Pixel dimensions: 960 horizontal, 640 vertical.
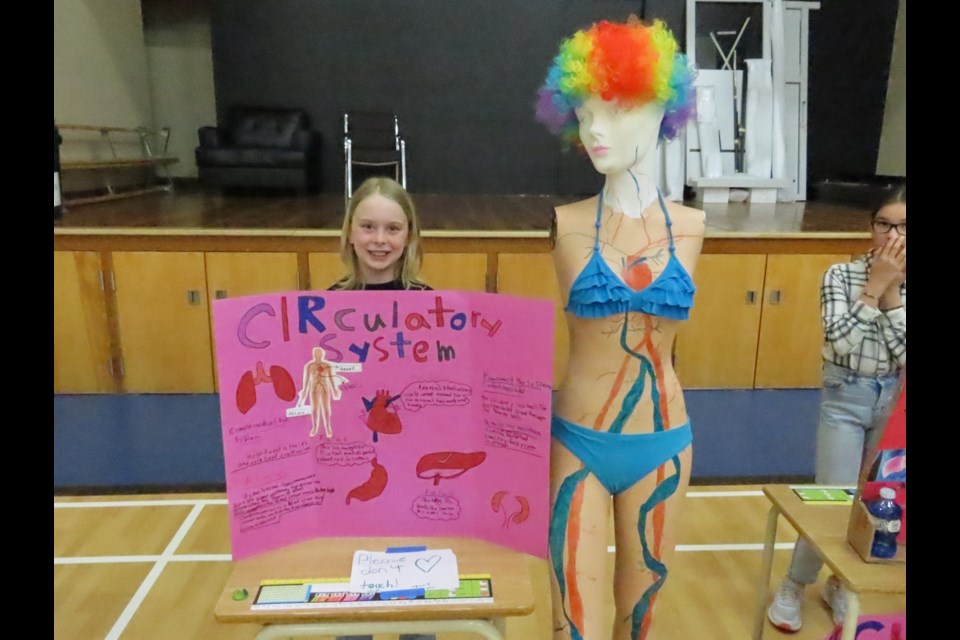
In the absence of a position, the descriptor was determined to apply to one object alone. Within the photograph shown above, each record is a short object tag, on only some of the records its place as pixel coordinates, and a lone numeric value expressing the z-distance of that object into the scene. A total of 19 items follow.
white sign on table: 1.21
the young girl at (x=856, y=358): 1.83
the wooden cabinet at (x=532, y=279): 4.09
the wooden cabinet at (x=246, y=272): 4.00
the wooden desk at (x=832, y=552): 1.35
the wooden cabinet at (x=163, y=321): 3.97
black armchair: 6.40
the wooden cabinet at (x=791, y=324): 4.14
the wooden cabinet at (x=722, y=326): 4.10
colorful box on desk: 1.37
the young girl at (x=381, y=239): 1.75
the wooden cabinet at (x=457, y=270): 4.11
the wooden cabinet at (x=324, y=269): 4.05
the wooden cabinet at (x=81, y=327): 3.93
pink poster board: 1.22
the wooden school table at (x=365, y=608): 1.14
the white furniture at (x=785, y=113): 6.40
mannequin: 1.36
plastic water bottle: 1.36
